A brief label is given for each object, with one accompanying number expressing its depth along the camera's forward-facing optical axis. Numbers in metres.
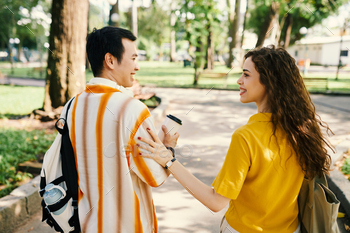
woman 1.29
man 1.31
